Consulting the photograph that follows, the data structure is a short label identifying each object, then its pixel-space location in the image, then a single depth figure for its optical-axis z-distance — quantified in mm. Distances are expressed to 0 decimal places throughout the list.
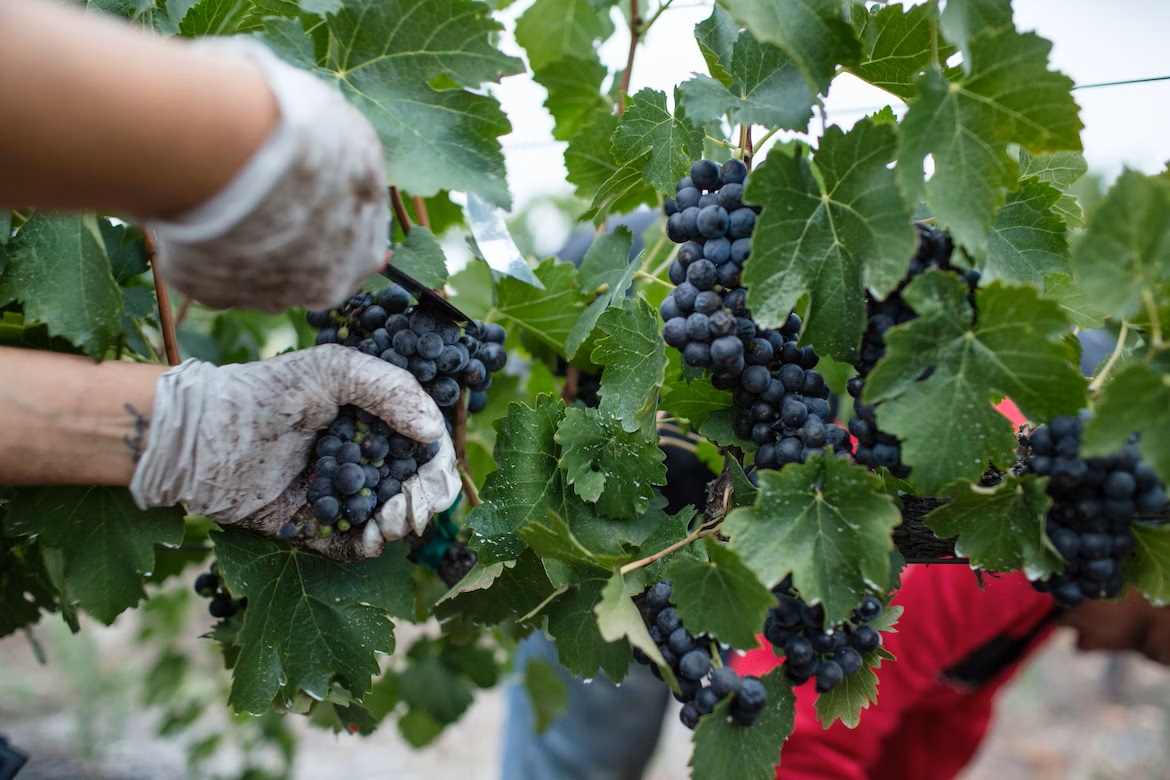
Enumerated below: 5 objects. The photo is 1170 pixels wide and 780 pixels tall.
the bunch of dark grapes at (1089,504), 663
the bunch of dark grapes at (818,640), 804
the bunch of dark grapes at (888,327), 745
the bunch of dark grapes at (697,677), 804
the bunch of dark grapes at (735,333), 784
